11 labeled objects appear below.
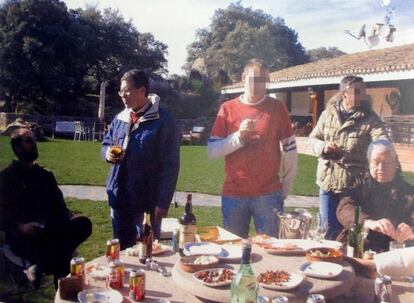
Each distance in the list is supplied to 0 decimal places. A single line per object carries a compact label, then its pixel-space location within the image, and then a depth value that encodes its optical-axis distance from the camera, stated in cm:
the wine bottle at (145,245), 173
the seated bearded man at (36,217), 235
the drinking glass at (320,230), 201
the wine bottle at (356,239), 181
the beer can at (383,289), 139
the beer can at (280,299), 128
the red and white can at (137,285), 140
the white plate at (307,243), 184
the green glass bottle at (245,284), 129
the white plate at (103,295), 138
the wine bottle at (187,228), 187
